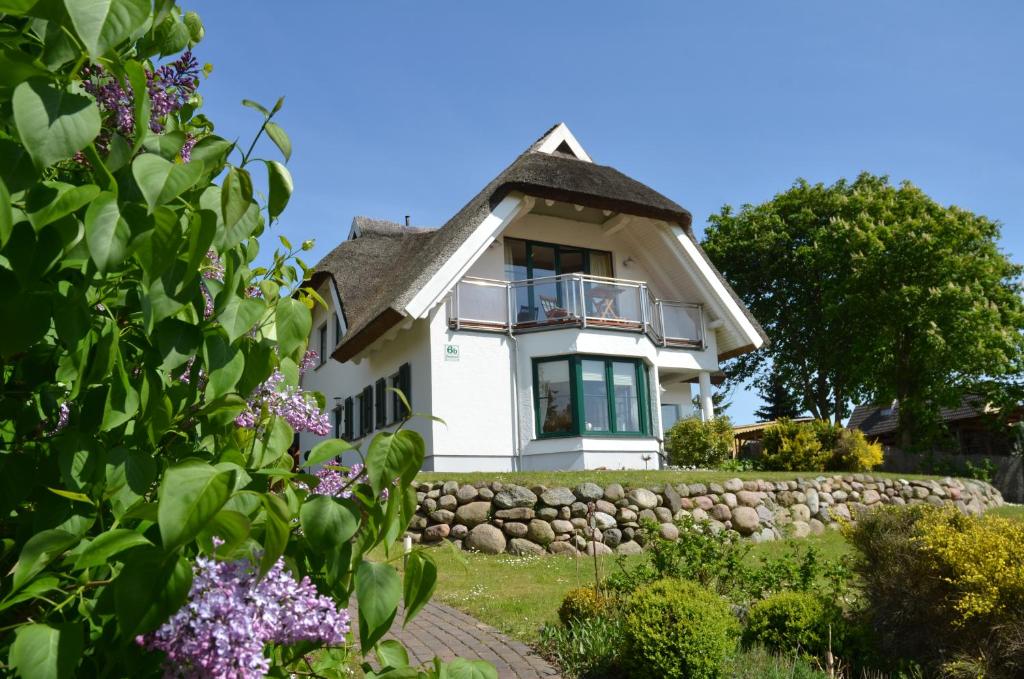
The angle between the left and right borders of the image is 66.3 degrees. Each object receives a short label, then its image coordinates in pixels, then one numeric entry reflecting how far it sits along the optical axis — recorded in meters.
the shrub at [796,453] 19.14
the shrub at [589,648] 5.70
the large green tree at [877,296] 28.25
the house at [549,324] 16.77
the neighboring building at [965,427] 32.69
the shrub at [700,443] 18.55
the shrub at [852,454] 19.50
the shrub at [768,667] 5.04
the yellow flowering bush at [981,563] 4.88
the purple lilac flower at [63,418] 1.51
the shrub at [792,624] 5.83
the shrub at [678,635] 5.14
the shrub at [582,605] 6.53
